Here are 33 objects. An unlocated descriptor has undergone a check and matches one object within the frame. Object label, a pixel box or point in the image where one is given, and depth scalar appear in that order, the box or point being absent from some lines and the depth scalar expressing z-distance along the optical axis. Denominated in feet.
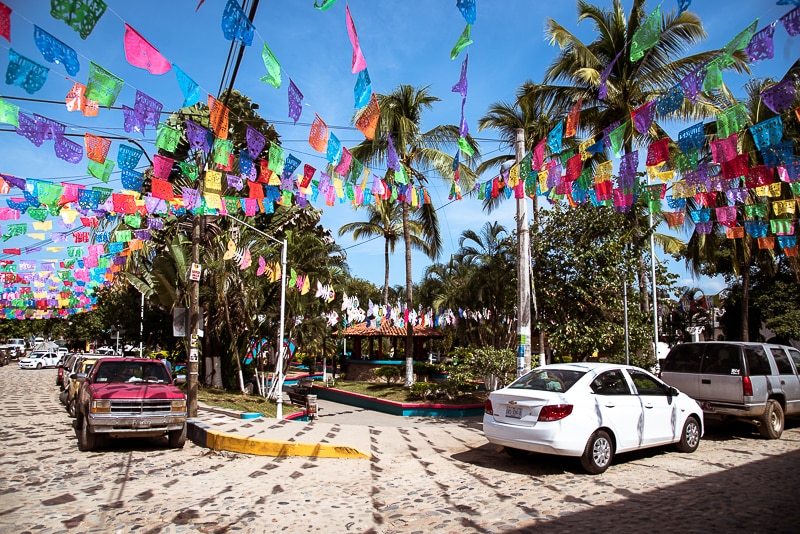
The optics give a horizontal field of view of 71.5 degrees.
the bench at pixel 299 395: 57.57
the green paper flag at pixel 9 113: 29.66
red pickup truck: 33.53
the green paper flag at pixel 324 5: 21.48
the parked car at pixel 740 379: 35.29
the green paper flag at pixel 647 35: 26.11
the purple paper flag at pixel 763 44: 25.02
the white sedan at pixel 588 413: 26.48
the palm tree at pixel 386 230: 115.30
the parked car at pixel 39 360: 153.89
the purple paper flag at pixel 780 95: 28.55
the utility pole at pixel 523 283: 41.68
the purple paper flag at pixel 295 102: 31.04
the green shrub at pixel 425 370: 97.71
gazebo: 106.52
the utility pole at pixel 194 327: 45.09
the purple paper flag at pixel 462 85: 31.16
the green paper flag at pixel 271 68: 26.73
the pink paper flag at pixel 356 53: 23.68
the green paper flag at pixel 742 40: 25.22
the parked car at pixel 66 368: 68.40
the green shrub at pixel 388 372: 92.73
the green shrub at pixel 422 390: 70.94
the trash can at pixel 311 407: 51.21
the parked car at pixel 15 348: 209.60
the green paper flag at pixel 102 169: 36.14
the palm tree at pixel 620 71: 53.62
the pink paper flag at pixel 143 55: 24.90
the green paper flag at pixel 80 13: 21.09
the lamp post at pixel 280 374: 53.07
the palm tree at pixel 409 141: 77.82
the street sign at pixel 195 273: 44.83
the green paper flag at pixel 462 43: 25.52
